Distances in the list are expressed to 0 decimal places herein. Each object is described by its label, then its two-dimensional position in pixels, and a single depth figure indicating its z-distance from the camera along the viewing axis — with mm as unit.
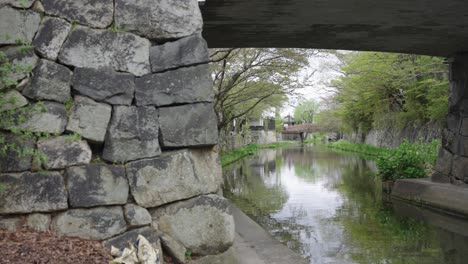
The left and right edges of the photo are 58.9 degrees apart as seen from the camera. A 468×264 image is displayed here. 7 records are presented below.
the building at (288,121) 87988
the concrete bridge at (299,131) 71962
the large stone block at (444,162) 10812
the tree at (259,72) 15367
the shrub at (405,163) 12703
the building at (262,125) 60097
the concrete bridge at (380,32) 6374
